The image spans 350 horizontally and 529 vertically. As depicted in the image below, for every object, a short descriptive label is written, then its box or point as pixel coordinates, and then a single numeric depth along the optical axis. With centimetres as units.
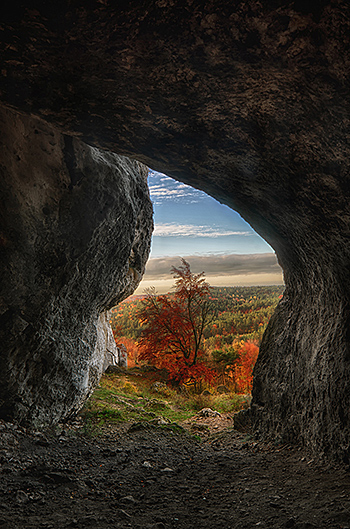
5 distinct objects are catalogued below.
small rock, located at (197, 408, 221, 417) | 886
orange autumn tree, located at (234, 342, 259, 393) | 1345
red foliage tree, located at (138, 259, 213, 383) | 1356
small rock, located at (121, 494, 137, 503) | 363
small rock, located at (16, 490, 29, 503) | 343
